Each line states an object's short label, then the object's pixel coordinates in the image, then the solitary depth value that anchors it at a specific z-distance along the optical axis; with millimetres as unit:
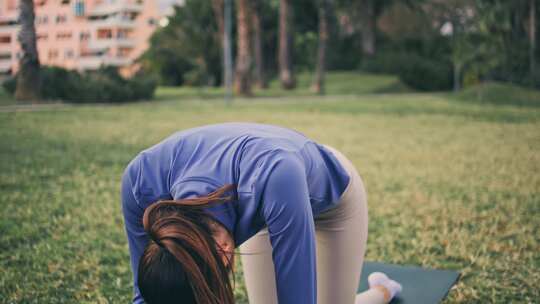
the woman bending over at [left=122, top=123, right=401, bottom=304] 1571
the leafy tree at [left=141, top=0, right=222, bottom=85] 32031
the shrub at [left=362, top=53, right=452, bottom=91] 27172
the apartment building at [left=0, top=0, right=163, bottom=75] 18875
